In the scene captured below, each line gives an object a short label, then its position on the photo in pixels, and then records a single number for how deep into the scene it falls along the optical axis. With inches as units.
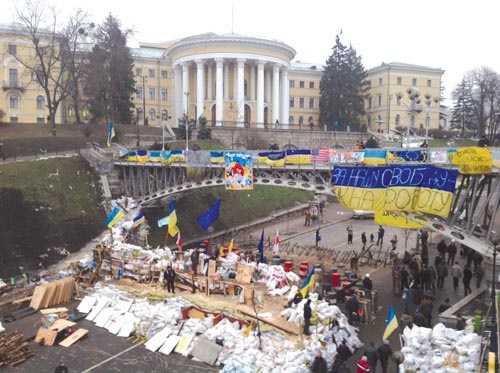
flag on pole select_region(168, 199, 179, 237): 988.2
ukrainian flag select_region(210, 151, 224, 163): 1134.4
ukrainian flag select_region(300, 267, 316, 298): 729.6
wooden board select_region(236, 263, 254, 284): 863.7
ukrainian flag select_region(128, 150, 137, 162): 1393.9
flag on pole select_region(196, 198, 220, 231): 977.5
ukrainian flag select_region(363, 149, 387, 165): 896.3
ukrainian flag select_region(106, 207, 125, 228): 1036.5
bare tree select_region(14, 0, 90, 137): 1822.1
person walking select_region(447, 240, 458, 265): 949.7
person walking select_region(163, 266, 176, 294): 842.2
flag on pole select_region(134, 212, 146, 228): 1158.2
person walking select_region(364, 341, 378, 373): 548.8
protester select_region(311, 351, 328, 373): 561.6
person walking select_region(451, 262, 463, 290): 806.5
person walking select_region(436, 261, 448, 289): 822.0
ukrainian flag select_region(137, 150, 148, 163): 1341.7
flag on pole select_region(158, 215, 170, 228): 1067.3
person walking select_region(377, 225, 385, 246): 1190.1
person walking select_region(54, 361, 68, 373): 572.7
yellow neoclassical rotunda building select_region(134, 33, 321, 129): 2347.4
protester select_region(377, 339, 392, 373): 549.3
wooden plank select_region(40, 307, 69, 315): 791.7
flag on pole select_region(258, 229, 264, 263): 944.3
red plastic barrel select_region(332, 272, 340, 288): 848.9
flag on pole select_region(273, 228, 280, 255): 1040.7
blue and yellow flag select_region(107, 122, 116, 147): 1511.4
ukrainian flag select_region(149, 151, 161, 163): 1275.8
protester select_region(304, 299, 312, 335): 643.5
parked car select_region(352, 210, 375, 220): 1696.6
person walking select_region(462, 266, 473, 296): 764.0
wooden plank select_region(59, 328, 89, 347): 707.4
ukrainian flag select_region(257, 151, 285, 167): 1028.9
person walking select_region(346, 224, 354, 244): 1264.8
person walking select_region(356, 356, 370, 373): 525.6
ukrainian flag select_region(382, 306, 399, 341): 562.9
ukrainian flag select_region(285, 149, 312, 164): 989.2
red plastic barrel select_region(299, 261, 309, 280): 896.3
